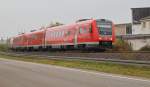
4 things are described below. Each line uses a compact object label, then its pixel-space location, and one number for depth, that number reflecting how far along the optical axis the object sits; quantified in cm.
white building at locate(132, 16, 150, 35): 6695
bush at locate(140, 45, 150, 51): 4106
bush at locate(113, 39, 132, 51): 4191
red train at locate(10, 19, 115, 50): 3541
